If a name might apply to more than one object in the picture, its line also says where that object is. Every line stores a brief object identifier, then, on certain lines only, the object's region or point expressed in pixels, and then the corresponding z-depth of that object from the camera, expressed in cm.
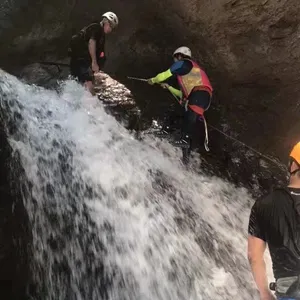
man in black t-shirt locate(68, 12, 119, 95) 792
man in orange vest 738
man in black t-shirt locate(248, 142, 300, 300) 296
